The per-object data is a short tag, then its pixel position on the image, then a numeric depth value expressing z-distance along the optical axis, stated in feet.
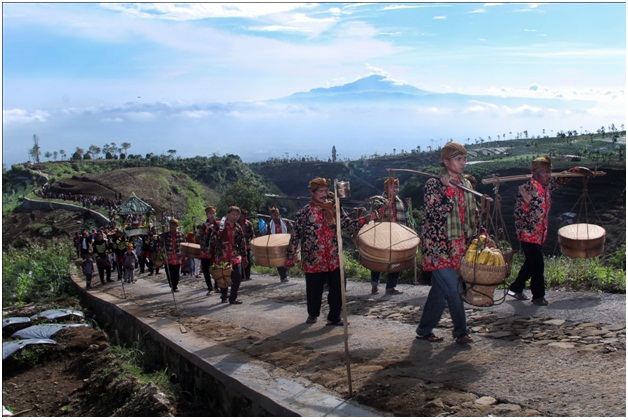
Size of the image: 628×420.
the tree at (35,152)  312.71
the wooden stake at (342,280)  17.44
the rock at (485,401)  16.11
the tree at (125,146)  318.45
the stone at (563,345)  19.88
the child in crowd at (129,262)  54.34
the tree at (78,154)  307.17
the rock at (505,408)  15.49
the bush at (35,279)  58.03
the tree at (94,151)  307.05
